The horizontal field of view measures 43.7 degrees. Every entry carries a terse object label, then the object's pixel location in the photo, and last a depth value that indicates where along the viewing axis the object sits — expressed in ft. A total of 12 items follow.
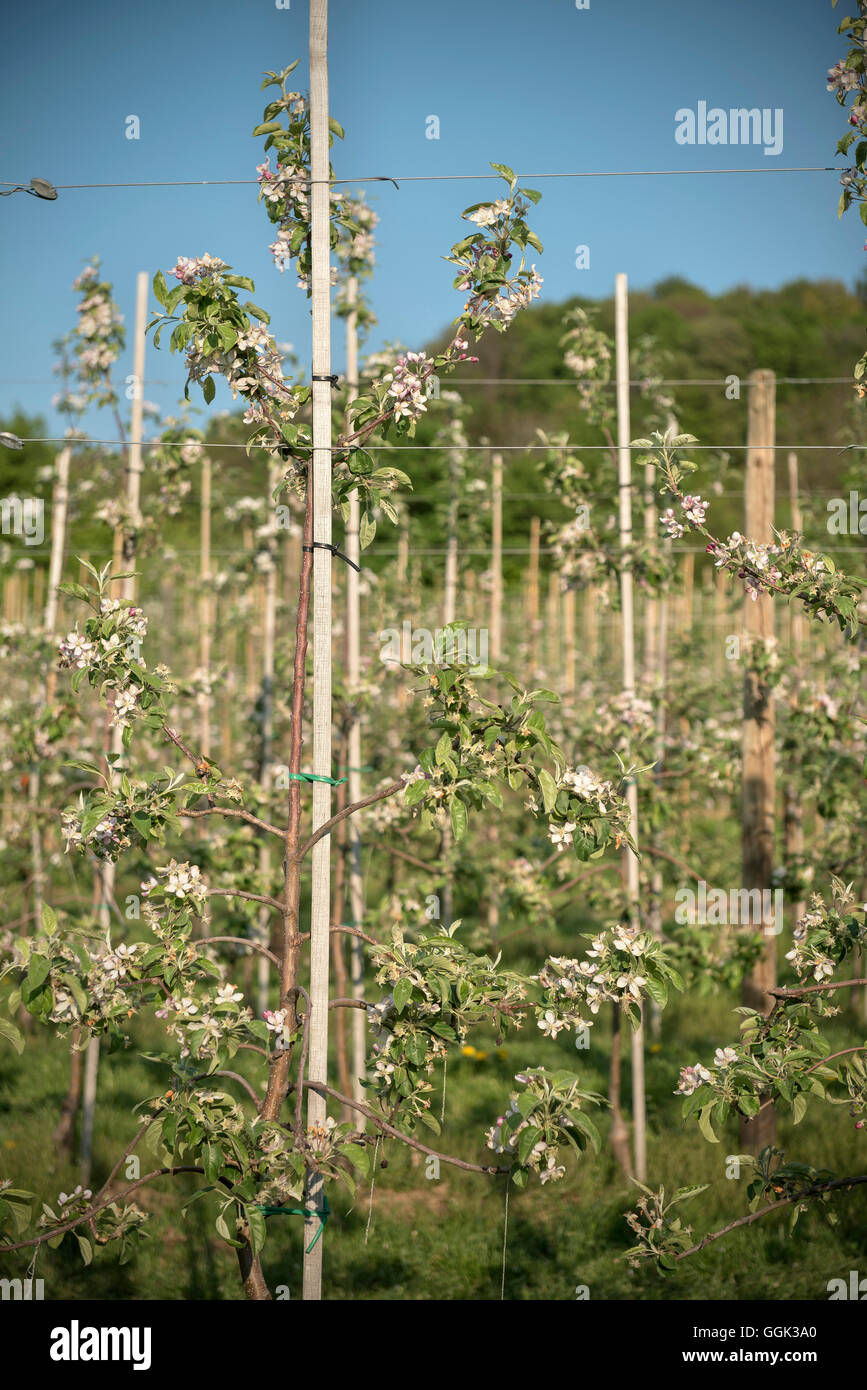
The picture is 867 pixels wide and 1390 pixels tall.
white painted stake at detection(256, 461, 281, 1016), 21.66
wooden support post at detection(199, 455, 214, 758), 27.32
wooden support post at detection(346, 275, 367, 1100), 18.48
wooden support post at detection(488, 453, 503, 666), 29.35
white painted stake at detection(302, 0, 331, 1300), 9.87
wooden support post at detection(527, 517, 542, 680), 35.91
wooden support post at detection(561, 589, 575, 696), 37.65
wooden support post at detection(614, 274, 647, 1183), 17.76
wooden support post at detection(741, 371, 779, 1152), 19.04
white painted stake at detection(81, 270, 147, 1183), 17.20
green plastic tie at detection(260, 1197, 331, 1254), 9.34
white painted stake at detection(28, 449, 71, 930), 22.62
